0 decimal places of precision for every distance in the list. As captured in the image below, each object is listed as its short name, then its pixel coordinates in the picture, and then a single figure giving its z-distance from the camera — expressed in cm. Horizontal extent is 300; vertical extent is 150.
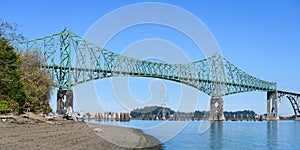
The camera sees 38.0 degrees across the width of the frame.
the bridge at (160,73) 8288
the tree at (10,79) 3847
